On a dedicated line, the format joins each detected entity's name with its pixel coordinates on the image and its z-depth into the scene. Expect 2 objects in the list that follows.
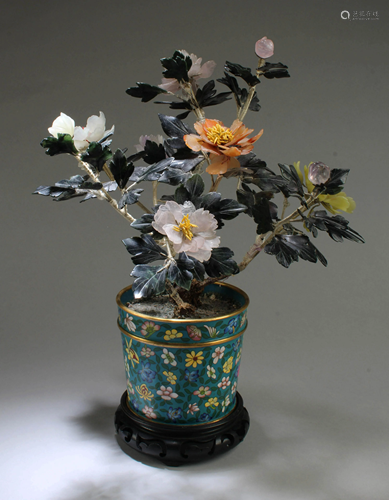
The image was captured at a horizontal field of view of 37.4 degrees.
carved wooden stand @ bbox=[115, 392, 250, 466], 1.59
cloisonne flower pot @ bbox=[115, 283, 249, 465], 1.54
